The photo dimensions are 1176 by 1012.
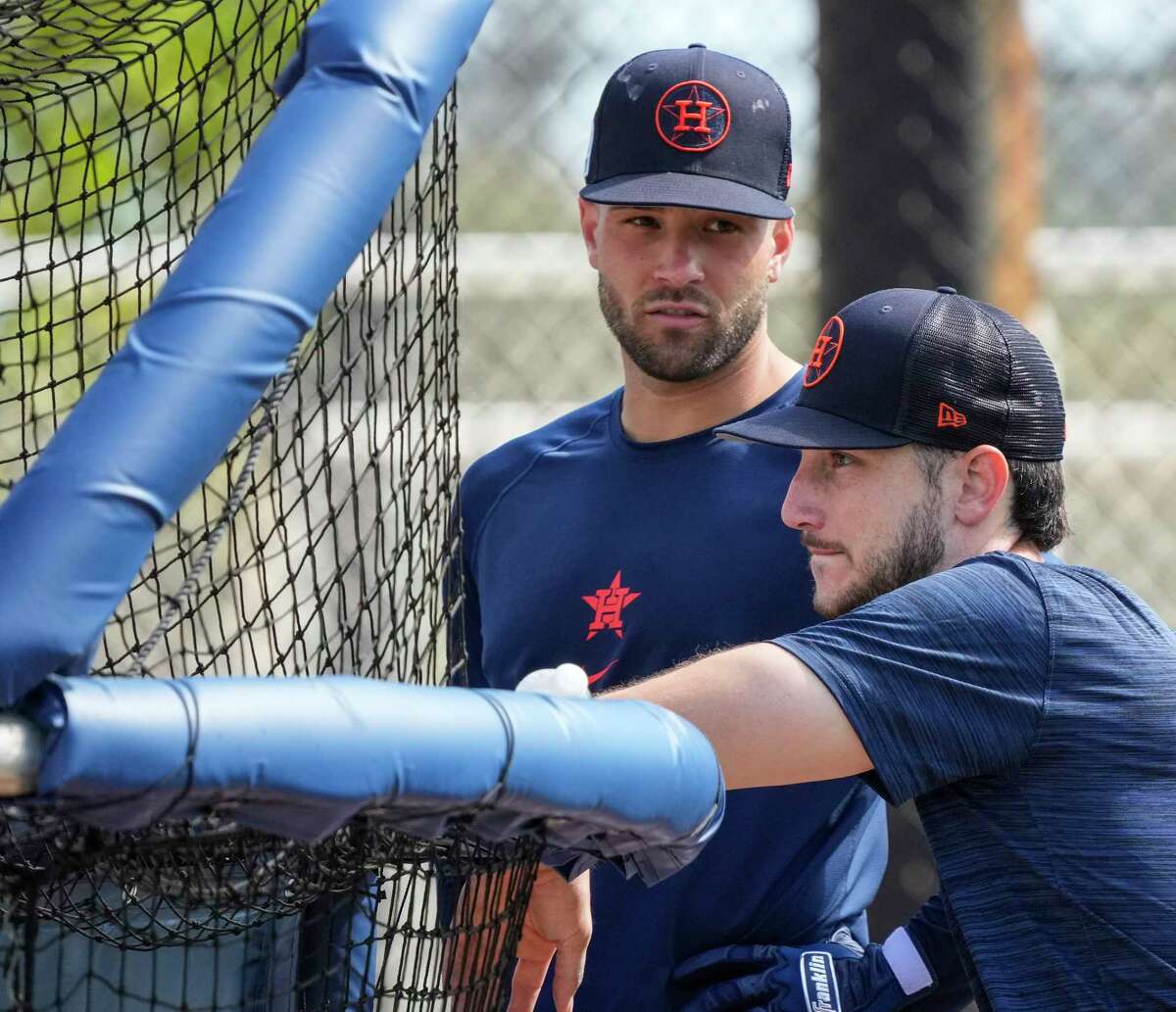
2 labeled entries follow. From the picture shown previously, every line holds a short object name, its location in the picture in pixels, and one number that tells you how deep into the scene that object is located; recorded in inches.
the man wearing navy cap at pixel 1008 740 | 693.7
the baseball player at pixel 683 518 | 708.7
